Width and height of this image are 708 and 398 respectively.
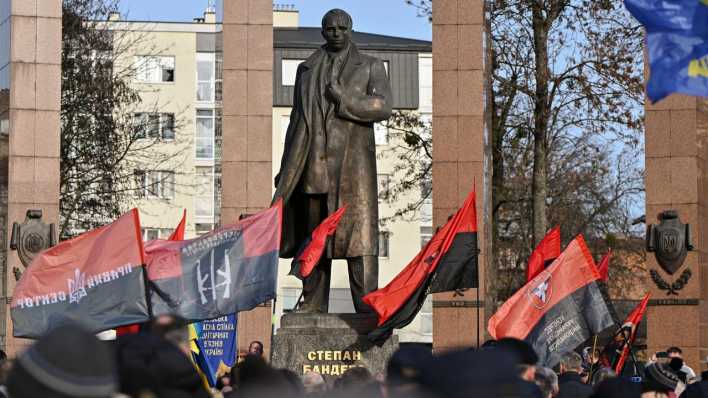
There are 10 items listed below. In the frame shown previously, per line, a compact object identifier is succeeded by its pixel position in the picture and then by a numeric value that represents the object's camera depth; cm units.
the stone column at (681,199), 2325
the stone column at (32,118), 2302
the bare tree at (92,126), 3731
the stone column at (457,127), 2306
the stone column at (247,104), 2397
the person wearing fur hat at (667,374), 1291
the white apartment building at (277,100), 5966
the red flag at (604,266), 1884
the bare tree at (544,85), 3209
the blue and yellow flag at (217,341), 1850
